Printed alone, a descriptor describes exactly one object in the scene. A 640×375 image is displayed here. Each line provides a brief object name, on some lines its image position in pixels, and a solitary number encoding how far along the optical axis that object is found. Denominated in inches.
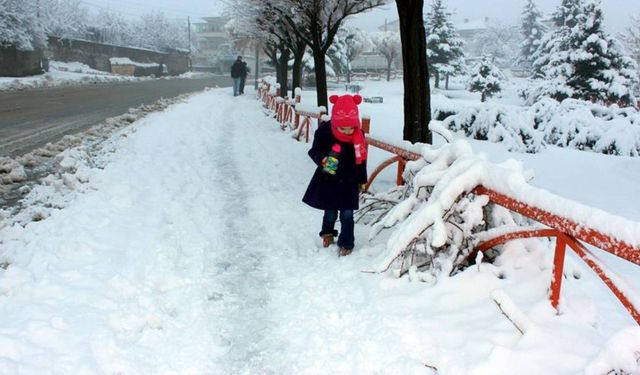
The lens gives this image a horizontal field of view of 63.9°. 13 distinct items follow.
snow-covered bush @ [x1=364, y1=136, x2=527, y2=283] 154.3
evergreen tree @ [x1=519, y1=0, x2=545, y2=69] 2303.2
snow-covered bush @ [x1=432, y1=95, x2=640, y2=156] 428.5
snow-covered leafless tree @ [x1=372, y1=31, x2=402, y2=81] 2705.2
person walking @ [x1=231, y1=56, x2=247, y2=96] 1091.2
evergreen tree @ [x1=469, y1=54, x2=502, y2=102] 1609.3
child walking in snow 189.0
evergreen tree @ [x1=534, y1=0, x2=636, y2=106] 1069.8
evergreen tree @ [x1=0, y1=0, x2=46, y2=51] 1267.2
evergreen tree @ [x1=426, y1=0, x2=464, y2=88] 1876.2
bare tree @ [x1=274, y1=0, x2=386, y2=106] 553.9
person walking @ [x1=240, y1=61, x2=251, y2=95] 1124.7
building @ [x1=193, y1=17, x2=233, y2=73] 4247.0
